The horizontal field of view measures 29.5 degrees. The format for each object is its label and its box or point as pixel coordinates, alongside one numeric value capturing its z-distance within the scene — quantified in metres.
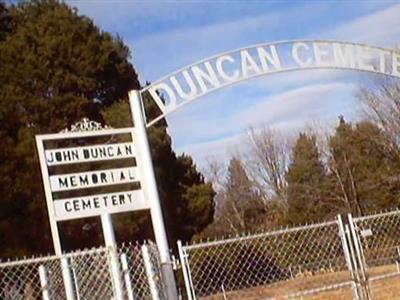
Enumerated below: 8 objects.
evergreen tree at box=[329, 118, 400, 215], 35.61
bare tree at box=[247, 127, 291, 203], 45.66
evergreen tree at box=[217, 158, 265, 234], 41.66
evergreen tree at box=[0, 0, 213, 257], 21.06
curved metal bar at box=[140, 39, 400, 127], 7.10
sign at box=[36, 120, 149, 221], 6.26
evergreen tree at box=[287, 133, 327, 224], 38.28
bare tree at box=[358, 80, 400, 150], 35.78
